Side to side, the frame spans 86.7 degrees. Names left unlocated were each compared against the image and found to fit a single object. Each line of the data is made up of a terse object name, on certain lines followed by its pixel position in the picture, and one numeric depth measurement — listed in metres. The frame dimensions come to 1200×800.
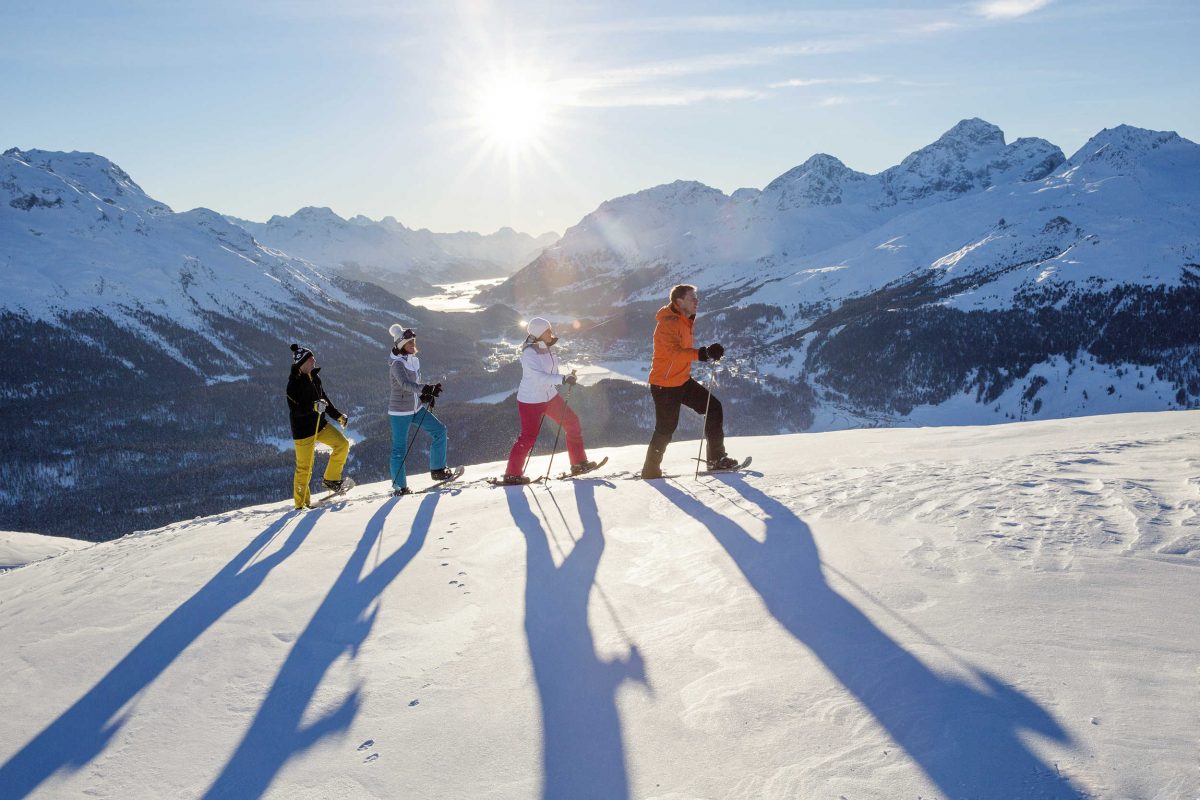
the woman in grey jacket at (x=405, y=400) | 9.82
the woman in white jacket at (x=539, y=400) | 9.16
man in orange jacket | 8.17
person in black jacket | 9.50
